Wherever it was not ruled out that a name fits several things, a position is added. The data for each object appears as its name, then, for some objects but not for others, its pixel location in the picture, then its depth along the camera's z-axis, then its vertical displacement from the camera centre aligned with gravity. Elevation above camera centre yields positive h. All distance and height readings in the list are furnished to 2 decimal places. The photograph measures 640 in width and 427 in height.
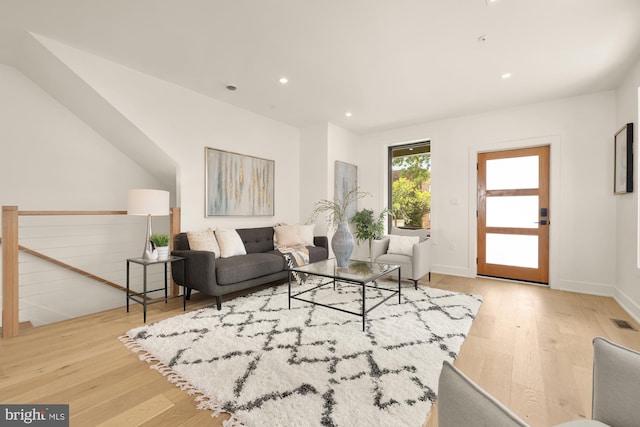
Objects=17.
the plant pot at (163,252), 3.03 -0.40
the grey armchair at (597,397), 0.53 -0.40
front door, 4.13 +0.03
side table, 2.75 -0.48
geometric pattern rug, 1.52 -0.98
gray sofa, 2.99 -0.61
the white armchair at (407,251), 3.73 -0.50
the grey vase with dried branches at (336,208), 4.99 +0.11
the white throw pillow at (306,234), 4.48 -0.31
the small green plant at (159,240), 3.03 -0.28
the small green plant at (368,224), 5.20 -0.18
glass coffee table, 2.61 -0.55
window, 6.20 +0.52
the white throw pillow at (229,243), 3.51 -0.36
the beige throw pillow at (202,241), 3.31 -0.32
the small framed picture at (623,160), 3.05 +0.62
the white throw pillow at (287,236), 4.33 -0.32
